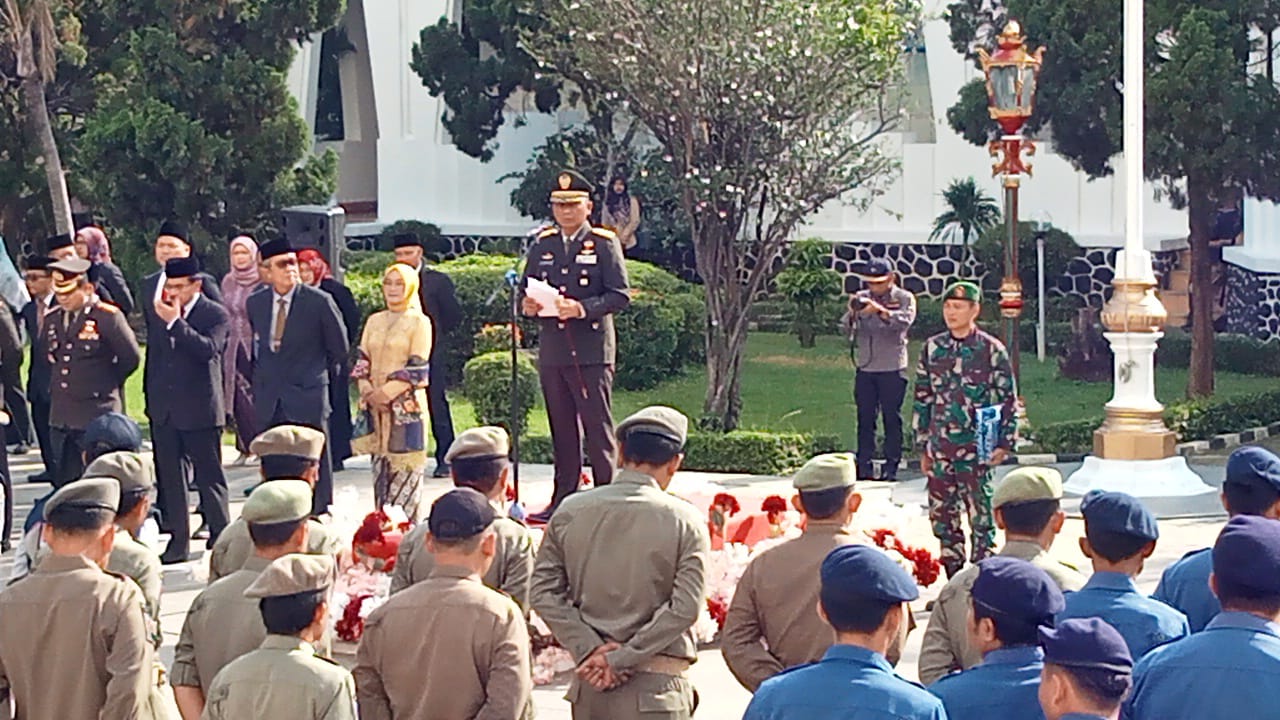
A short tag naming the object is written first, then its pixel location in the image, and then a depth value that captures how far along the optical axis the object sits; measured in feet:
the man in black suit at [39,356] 41.29
